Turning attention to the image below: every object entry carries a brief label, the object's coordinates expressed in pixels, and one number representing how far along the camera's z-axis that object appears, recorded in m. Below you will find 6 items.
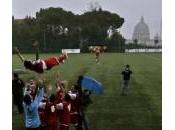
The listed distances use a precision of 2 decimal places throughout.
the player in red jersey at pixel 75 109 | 13.30
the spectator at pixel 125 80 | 16.66
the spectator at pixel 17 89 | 15.25
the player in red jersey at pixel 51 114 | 12.95
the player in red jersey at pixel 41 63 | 13.99
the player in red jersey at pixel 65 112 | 12.86
